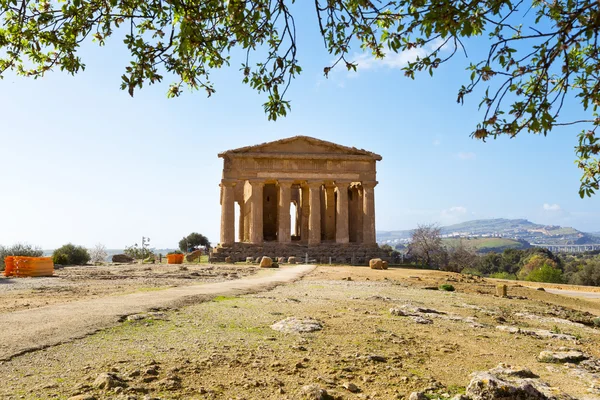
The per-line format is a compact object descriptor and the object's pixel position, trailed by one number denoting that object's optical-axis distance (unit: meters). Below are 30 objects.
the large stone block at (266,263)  29.80
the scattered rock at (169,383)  4.75
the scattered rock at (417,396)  4.73
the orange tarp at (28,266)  22.33
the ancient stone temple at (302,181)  42.75
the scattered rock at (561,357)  6.68
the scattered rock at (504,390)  4.52
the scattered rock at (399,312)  9.83
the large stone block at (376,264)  32.47
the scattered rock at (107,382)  4.61
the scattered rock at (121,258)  44.97
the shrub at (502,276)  49.78
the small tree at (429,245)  56.25
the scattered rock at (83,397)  4.28
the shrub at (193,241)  75.69
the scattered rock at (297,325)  7.71
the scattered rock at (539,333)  8.69
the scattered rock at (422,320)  9.15
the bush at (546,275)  45.12
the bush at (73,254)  42.19
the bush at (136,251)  60.90
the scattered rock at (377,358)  6.16
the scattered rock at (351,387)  5.01
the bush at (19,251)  42.53
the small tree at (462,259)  58.09
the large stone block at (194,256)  40.69
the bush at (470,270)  52.94
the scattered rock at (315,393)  4.67
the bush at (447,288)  18.35
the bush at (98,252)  81.46
